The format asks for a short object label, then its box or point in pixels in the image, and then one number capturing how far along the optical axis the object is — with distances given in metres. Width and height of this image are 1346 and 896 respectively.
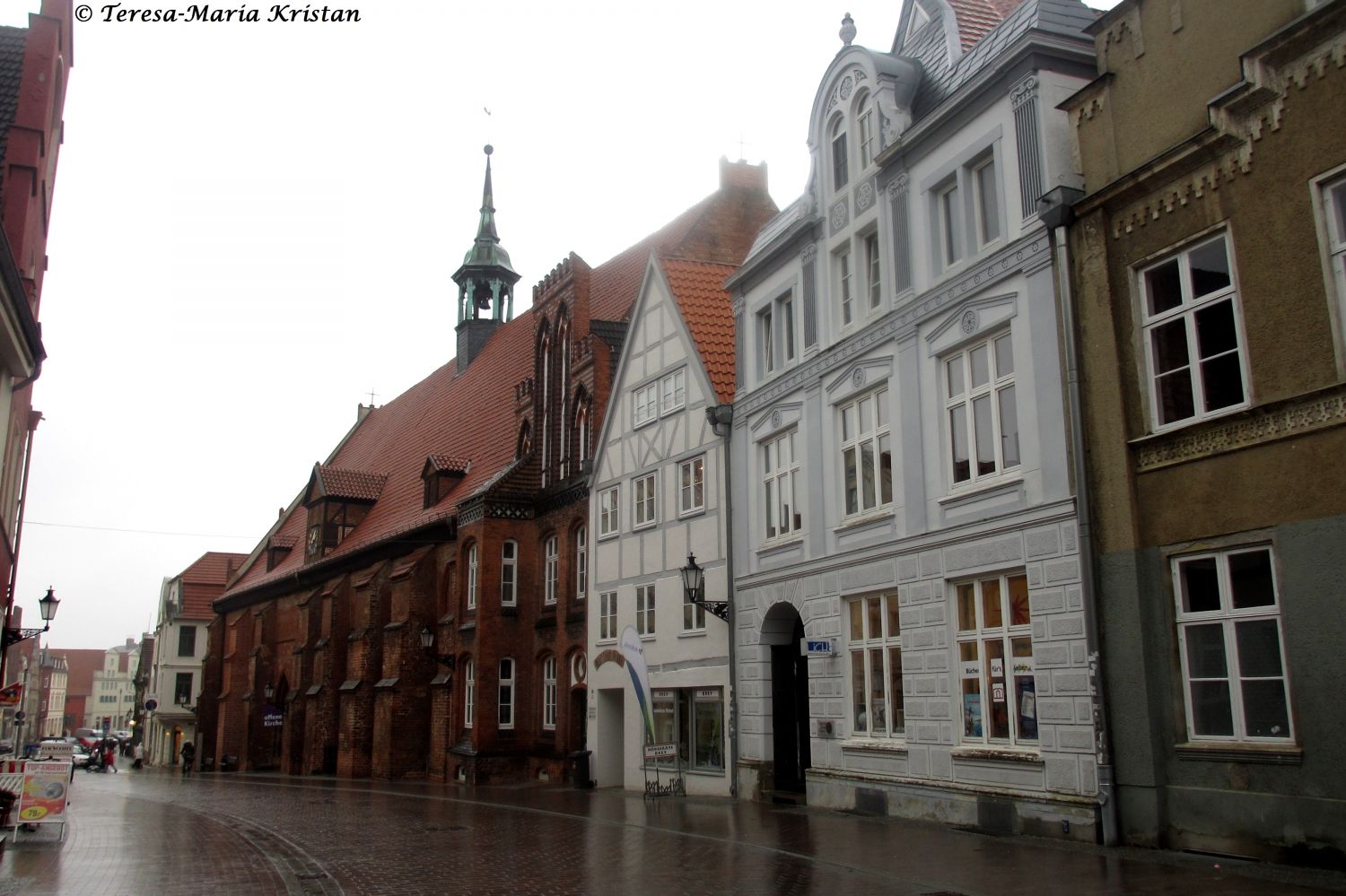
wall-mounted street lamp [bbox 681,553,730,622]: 22.78
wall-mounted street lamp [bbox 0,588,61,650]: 28.35
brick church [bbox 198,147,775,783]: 31.62
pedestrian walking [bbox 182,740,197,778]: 49.53
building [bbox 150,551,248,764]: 68.00
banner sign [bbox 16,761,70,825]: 16.95
